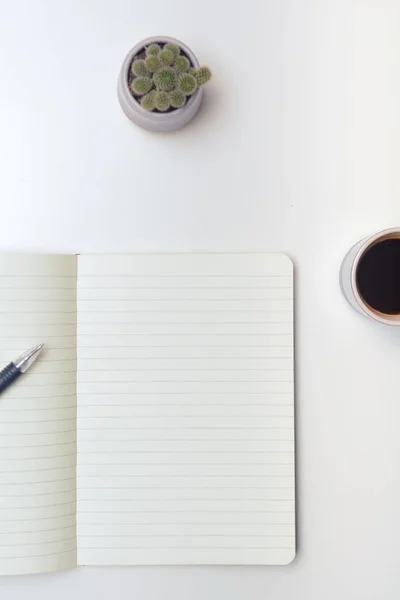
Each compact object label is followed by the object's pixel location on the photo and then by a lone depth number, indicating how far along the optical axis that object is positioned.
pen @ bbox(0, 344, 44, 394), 0.58
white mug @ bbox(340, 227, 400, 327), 0.55
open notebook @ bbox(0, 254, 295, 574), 0.61
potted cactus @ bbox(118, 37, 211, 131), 0.55
